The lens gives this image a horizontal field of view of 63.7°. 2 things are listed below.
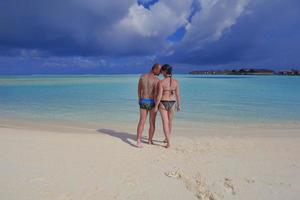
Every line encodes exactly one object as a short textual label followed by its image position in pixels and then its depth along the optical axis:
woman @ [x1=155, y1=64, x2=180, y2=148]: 5.53
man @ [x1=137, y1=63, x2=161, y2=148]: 5.54
